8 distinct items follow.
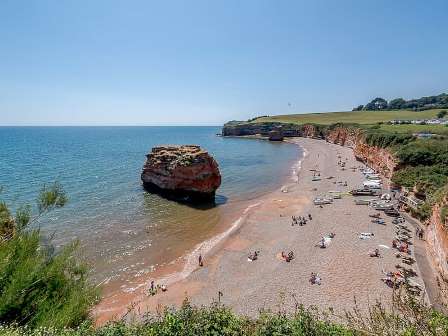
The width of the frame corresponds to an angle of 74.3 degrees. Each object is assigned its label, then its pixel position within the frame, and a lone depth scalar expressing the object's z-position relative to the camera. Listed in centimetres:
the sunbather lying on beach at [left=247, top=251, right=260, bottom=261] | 2472
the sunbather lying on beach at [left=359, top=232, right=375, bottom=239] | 2719
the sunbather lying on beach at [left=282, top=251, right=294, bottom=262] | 2412
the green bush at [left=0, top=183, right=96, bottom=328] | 941
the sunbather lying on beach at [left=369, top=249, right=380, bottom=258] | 2366
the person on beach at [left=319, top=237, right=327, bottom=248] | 2606
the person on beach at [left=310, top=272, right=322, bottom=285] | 2044
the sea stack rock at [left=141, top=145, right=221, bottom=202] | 3859
